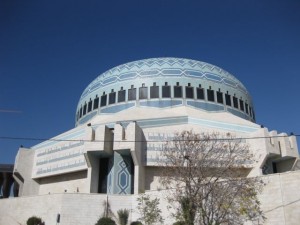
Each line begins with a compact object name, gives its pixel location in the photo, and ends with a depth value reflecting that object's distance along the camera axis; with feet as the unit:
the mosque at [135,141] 63.21
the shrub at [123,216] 61.11
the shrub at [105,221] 56.70
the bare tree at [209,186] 47.39
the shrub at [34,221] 62.59
